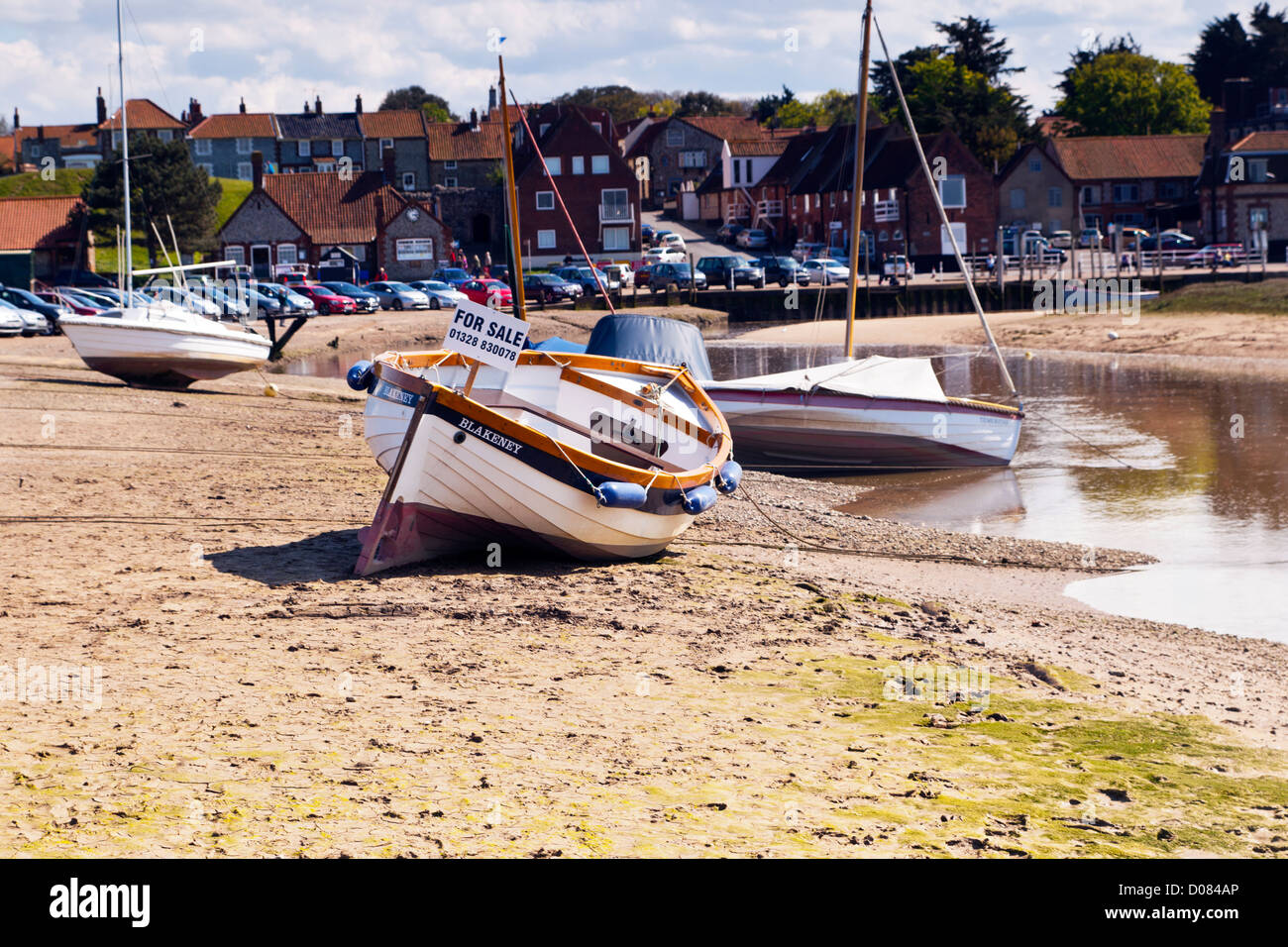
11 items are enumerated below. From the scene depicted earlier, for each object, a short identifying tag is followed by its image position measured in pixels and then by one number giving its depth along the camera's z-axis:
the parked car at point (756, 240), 99.25
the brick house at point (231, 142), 117.88
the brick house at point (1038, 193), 95.75
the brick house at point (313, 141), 115.50
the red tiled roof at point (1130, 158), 97.19
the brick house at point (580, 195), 90.69
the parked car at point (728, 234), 103.19
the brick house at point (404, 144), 112.19
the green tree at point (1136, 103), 115.75
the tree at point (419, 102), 165.00
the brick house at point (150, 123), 118.31
